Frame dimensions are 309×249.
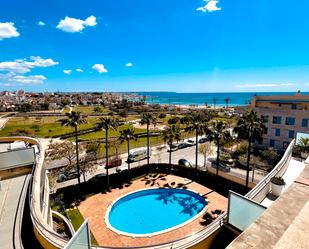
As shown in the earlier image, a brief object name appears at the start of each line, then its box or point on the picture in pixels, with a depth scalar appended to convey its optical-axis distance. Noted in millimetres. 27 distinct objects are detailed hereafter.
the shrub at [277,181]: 12564
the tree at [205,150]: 36094
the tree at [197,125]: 31728
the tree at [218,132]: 28172
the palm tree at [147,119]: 36138
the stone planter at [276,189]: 12374
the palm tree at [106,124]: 29625
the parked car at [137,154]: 38931
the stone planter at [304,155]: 19081
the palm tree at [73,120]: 28019
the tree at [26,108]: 129900
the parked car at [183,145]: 47625
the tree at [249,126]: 24312
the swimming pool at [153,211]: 21141
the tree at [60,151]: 29938
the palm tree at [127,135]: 32125
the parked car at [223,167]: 29989
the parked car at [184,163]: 35344
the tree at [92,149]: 37006
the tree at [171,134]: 34906
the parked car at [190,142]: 48975
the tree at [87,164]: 29034
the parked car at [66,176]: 30864
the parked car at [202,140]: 50875
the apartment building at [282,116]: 33844
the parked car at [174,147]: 46047
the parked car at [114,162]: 36594
